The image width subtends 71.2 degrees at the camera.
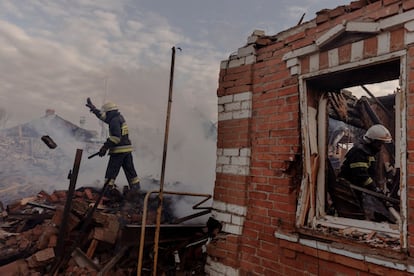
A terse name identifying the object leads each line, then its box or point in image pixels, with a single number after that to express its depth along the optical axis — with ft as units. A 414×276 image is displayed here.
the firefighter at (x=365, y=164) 14.09
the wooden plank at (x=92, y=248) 14.82
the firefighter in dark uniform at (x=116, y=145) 23.73
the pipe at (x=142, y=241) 11.91
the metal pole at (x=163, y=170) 12.61
